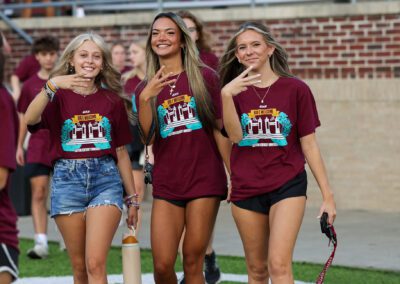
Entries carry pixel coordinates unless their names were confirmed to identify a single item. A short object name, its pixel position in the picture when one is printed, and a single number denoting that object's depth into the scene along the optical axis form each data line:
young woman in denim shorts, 10.18
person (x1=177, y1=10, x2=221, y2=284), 13.20
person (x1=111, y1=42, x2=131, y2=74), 18.47
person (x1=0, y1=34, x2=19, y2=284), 7.85
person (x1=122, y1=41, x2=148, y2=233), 16.29
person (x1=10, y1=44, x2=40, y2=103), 19.02
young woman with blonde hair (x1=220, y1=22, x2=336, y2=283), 9.67
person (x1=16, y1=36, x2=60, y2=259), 15.11
